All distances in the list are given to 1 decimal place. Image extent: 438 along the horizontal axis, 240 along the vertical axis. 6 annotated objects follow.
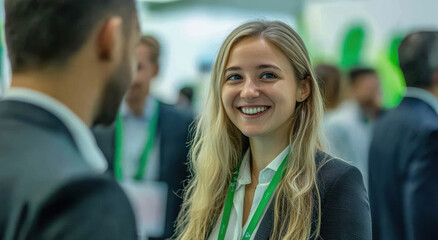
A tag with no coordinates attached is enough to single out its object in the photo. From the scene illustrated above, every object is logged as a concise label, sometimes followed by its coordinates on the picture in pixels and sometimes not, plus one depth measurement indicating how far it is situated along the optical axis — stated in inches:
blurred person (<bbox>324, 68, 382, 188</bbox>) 154.3
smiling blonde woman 66.5
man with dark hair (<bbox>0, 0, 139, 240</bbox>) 33.2
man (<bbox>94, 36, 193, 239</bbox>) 116.7
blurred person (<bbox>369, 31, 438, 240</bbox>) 101.0
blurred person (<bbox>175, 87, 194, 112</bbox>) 313.3
